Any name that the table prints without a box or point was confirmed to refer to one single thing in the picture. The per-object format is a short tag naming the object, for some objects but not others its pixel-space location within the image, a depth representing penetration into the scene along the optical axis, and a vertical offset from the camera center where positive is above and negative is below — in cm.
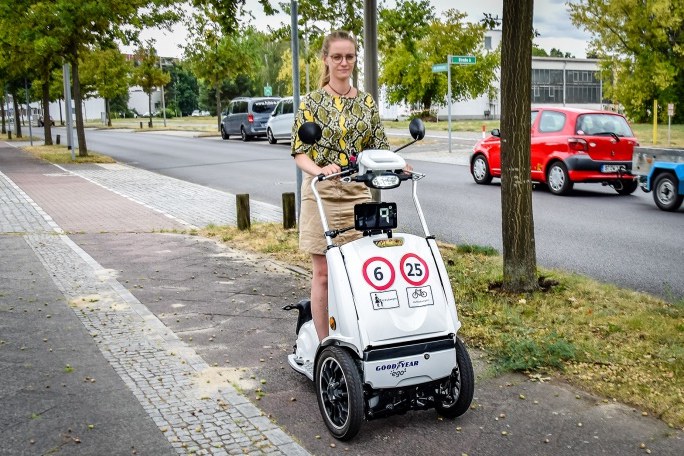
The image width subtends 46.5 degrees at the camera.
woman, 455 -11
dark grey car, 3722 +43
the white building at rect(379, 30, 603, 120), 7762 +323
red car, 1498 -59
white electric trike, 394 -100
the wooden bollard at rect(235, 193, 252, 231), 1103 -118
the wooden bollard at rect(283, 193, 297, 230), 1076 -118
